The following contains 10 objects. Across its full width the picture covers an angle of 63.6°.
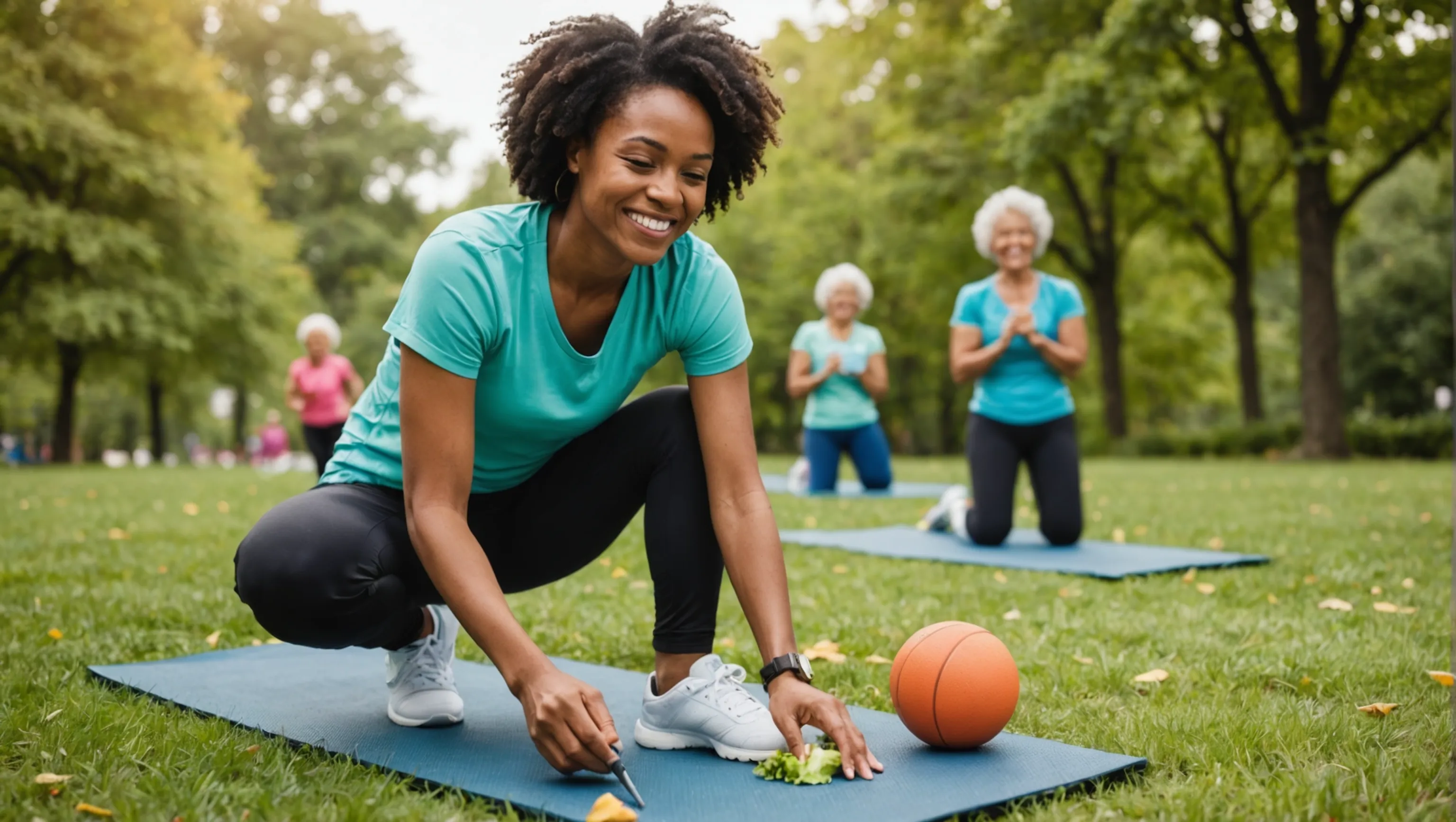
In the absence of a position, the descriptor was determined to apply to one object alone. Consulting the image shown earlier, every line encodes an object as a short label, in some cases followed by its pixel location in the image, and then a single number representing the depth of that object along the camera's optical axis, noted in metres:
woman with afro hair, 2.37
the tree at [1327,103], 16.09
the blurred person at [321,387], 8.94
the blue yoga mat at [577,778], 2.19
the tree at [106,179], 19.77
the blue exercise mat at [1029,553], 5.52
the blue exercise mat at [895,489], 10.49
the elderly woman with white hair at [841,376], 9.71
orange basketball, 2.50
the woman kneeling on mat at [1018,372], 6.27
